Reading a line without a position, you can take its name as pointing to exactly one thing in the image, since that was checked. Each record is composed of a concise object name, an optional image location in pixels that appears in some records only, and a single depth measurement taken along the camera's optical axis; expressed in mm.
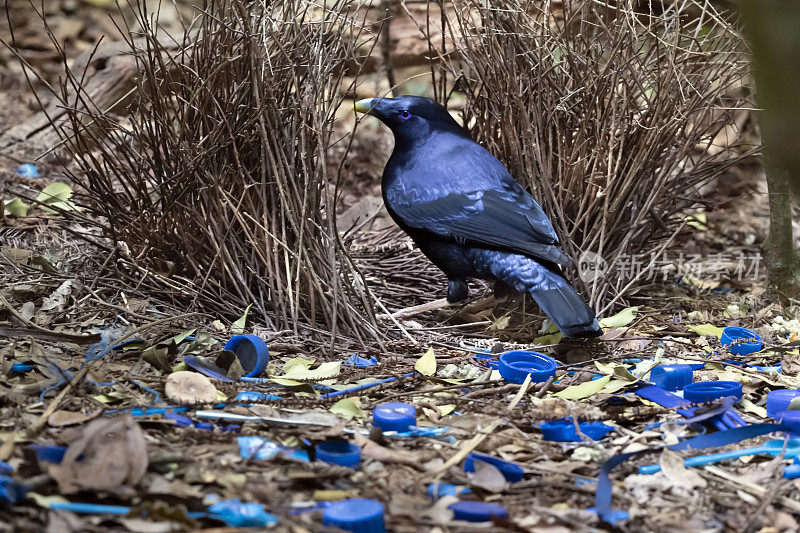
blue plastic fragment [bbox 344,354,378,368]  4760
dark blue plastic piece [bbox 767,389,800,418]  4066
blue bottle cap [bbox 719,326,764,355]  5207
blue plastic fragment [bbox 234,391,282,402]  3920
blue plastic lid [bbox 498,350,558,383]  4461
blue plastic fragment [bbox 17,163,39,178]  8177
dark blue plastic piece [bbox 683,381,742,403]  4133
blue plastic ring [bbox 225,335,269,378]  4359
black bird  5508
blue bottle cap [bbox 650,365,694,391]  4477
